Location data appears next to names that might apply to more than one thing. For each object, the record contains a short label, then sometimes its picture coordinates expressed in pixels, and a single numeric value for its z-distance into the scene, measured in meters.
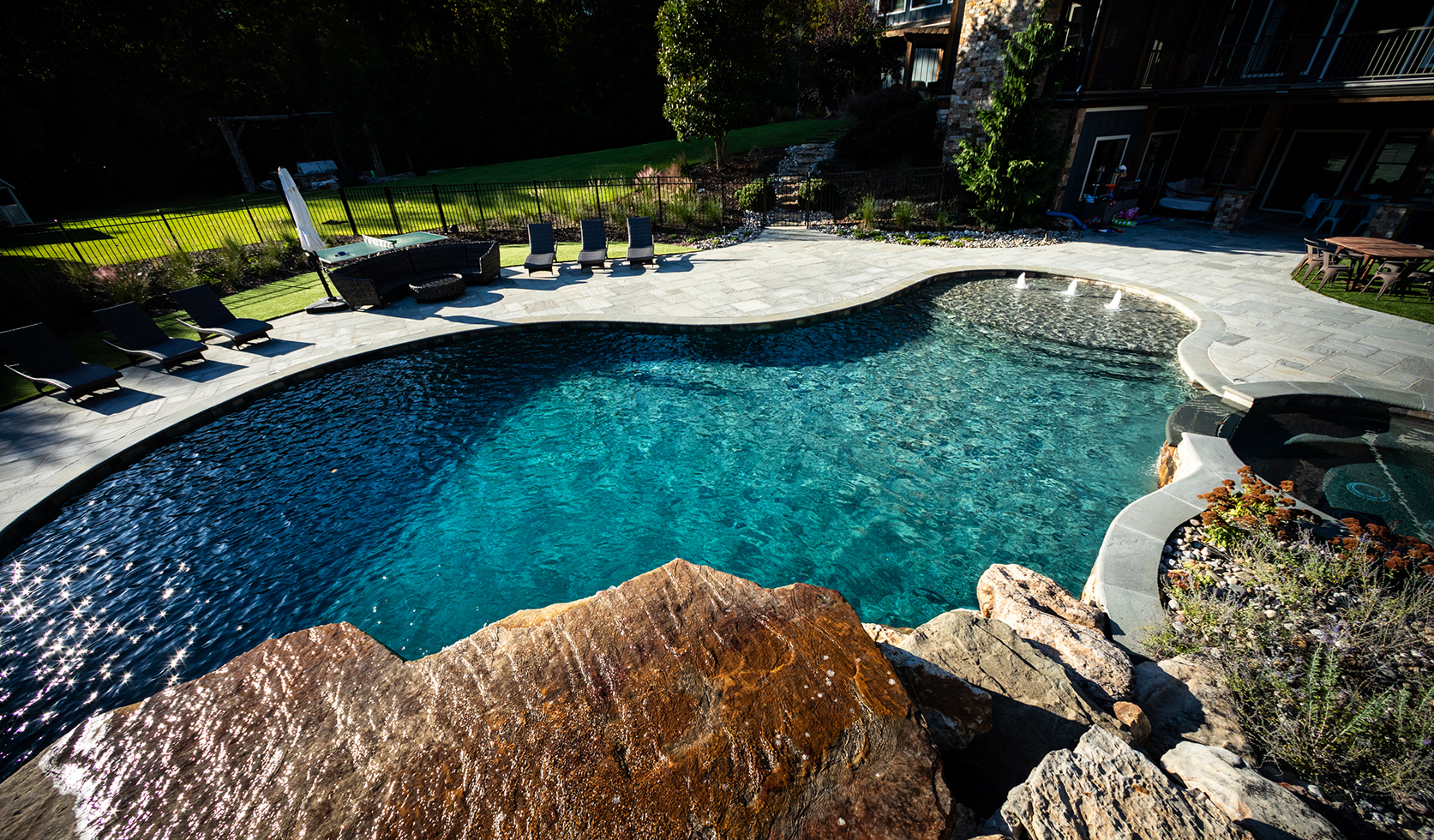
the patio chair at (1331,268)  10.10
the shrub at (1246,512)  4.29
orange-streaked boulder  1.87
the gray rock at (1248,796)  2.07
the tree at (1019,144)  12.91
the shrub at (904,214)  15.13
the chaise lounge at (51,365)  7.35
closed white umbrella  10.38
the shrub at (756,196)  16.86
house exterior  13.12
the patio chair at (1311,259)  10.44
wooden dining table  9.15
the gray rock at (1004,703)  2.59
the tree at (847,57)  27.45
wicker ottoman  10.77
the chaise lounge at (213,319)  9.03
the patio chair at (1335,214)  14.12
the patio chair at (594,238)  12.89
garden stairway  17.55
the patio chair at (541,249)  12.52
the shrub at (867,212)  15.25
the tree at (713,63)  15.98
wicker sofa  10.38
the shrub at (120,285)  10.73
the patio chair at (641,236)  12.98
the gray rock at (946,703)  2.49
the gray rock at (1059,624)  3.17
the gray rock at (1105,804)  1.94
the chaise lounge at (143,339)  8.34
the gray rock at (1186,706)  2.82
